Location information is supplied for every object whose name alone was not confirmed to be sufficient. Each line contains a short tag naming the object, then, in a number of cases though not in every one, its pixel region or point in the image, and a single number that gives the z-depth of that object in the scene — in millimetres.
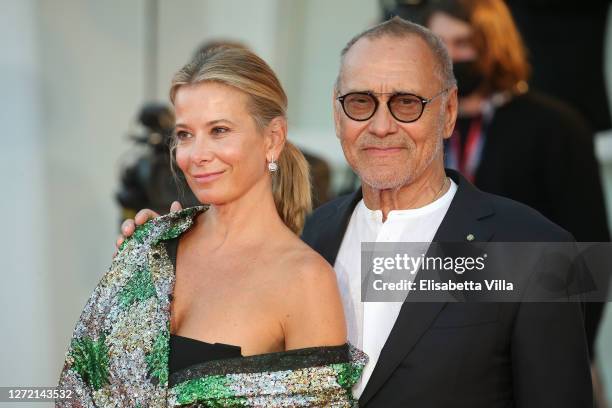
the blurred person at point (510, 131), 8359
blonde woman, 5062
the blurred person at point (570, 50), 10430
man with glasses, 5227
